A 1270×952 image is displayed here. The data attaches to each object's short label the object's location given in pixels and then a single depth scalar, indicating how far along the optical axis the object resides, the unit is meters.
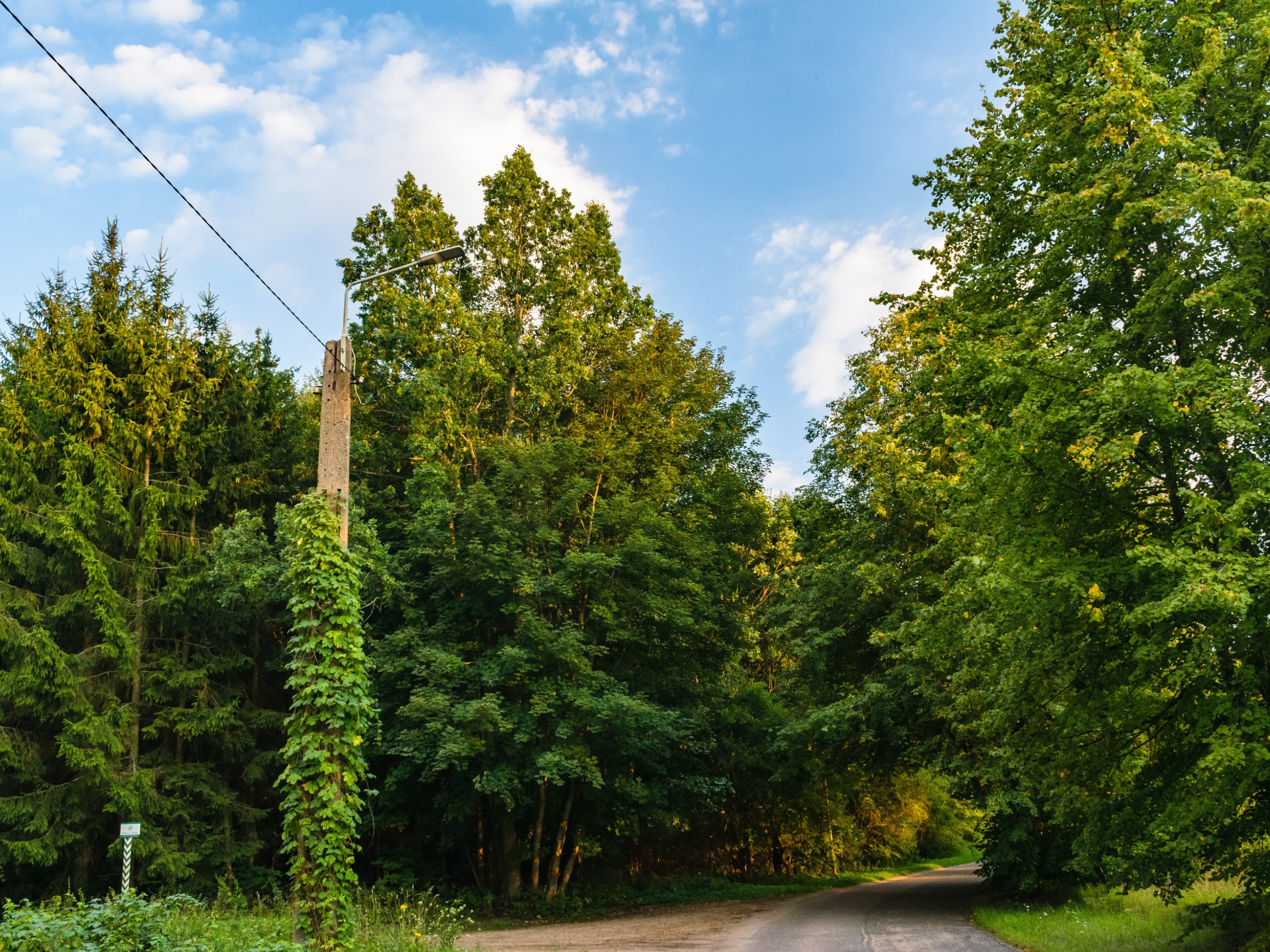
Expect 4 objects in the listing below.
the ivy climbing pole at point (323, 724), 7.40
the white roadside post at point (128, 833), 12.12
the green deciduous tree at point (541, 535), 17.41
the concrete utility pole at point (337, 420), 8.38
